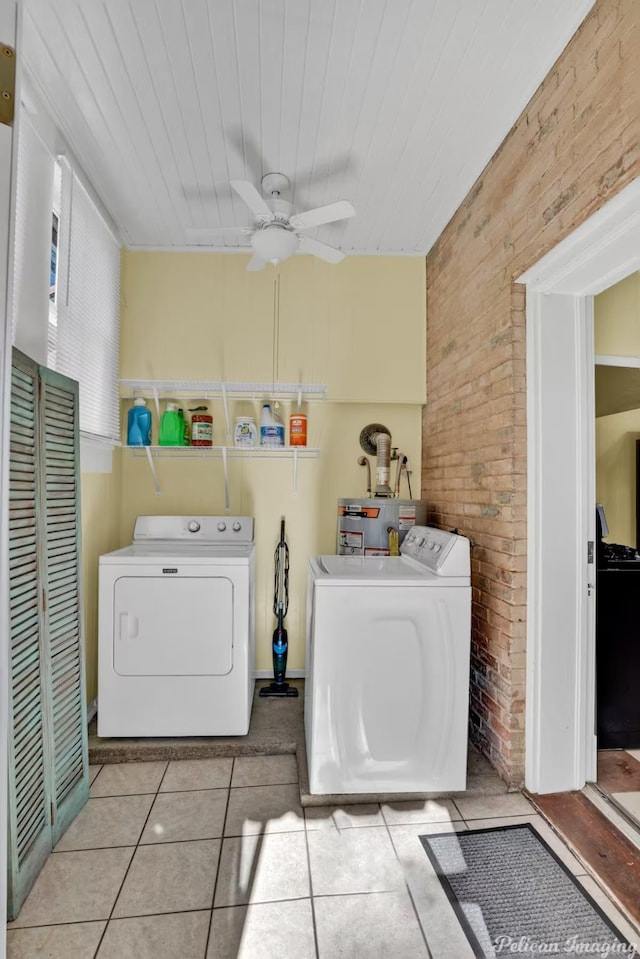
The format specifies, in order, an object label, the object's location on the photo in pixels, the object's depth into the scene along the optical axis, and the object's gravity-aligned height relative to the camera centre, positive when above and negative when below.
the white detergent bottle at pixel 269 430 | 3.14 +0.36
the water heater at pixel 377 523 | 2.89 -0.19
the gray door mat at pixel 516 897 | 1.43 -1.25
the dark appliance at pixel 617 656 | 2.40 -0.77
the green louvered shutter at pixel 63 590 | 1.86 -0.40
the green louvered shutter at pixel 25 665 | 1.56 -0.59
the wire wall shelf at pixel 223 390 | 3.21 +0.63
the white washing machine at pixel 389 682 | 2.06 -0.77
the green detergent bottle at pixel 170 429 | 3.15 +0.36
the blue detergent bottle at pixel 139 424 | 3.11 +0.39
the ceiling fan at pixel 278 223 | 2.18 +1.19
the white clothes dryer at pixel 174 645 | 2.38 -0.73
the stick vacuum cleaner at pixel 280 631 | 3.00 -0.84
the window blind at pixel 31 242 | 1.97 +0.97
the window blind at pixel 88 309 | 2.36 +0.92
